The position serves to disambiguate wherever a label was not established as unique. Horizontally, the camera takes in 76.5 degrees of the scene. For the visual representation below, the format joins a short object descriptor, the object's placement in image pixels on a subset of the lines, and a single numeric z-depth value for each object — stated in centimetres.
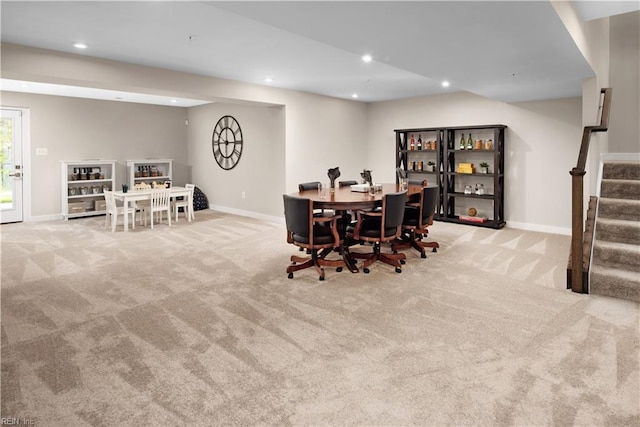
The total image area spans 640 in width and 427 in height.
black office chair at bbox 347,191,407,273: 419
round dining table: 411
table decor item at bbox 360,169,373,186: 514
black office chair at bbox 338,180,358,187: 596
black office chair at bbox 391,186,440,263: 486
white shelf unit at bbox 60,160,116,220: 788
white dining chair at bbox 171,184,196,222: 749
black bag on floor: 902
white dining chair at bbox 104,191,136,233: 654
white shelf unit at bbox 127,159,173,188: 870
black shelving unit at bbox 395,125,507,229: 662
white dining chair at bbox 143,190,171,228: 690
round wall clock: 821
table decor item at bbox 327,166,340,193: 510
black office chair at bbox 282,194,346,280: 397
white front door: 732
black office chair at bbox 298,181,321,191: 534
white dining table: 663
